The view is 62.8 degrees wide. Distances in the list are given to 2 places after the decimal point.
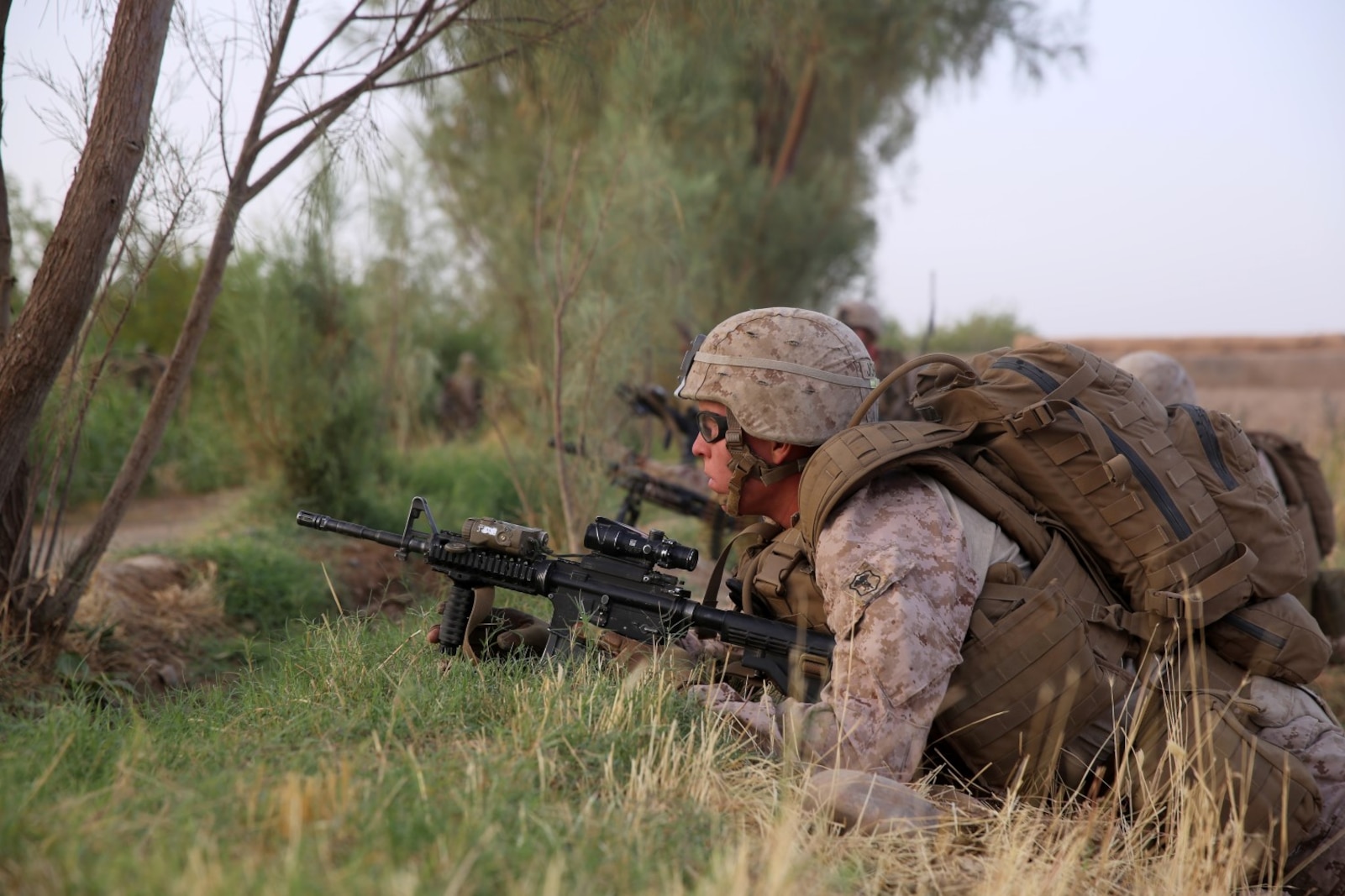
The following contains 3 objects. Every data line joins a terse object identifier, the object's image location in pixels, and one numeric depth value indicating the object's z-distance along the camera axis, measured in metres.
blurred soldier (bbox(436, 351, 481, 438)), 14.65
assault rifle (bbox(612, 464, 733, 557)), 6.69
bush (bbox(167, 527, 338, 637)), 5.85
